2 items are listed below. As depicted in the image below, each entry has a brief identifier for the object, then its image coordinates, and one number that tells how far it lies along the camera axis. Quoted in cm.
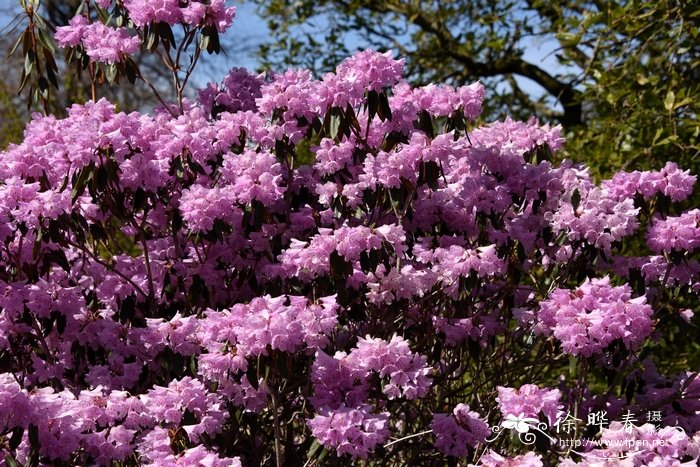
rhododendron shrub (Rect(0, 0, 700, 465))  275
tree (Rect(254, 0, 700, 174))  510
